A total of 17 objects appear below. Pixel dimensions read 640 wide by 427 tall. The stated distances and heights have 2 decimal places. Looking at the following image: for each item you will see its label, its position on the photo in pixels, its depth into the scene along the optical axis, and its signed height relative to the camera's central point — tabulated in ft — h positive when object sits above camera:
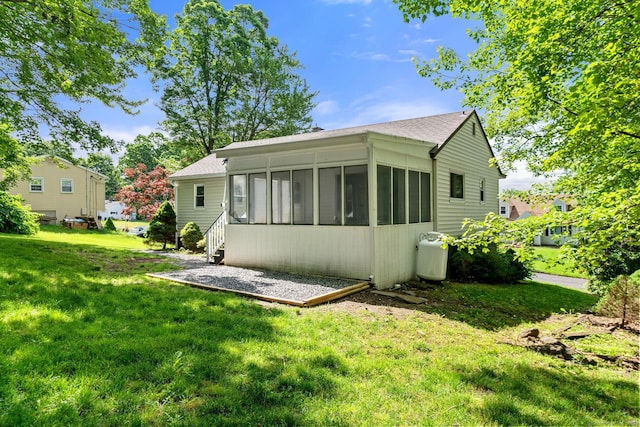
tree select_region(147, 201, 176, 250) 50.78 -1.77
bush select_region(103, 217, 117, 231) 83.66 -2.88
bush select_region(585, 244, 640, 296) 35.91 -6.04
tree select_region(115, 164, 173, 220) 78.28 +5.81
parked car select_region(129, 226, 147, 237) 81.11 -4.36
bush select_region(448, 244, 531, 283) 34.17 -5.43
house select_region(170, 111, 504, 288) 25.43 +1.15
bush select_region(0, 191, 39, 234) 47.74 -0.36
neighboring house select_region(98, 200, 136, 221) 183.21 +2.43
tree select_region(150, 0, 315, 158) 78.18 +31.77
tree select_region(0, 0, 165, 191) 26.50 +13.86
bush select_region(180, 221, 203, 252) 47.96 -3.22
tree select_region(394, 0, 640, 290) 12.30 +6.92
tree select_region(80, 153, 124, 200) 173.83 +21.59
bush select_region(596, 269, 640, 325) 21.66 -5.85
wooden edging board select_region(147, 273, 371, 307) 19.93 -5.13
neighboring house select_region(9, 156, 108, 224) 78.89 +5.74
